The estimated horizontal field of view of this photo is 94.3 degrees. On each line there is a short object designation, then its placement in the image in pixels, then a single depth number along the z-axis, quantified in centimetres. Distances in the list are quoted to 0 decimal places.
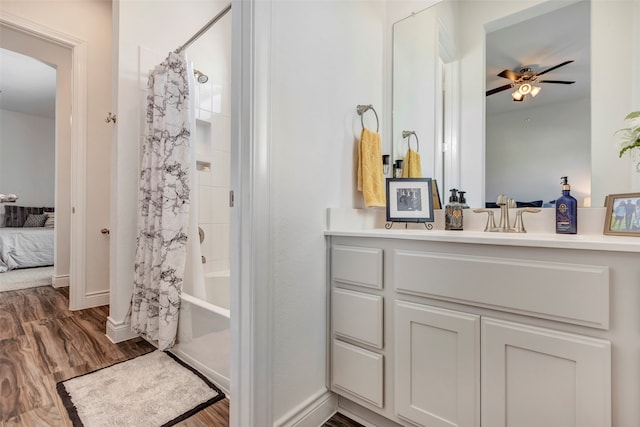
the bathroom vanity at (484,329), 77
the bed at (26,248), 403
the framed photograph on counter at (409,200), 150
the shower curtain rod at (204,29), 169
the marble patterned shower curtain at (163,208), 174
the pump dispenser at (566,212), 118
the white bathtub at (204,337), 146
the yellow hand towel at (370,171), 147
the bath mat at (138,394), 124
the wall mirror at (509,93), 117
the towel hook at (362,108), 150
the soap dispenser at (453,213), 145
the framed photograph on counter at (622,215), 103
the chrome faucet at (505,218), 131
